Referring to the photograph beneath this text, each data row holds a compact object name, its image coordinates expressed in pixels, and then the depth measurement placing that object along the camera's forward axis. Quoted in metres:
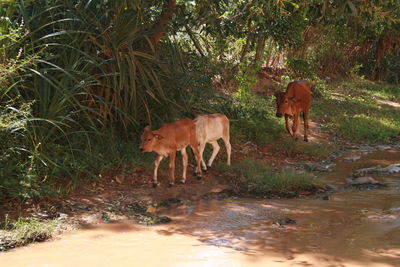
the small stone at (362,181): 9.20
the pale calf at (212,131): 9.04
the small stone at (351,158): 11.34
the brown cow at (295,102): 12.49
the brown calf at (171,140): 8.16
